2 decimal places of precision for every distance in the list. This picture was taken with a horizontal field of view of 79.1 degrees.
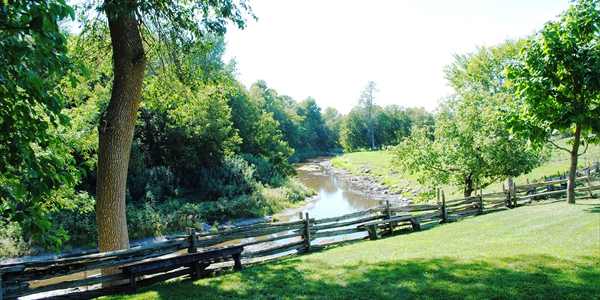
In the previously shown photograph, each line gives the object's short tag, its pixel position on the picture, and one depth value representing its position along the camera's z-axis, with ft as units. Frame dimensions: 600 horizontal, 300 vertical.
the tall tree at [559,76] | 26.04
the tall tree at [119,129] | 21.30
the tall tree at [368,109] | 233.14
